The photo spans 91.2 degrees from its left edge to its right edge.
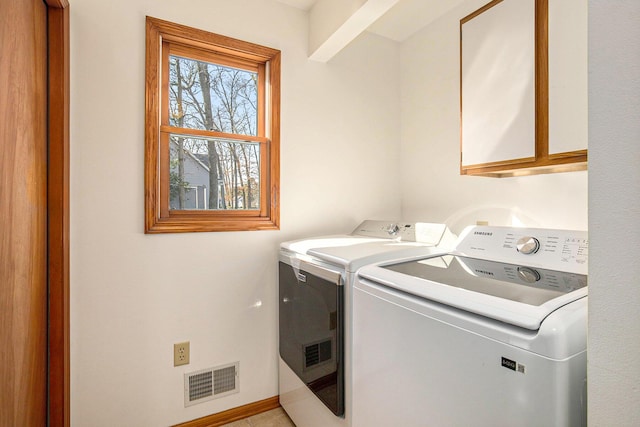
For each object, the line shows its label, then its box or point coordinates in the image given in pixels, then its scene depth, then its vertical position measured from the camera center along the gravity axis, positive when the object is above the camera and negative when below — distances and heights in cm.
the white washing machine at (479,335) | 64 -30
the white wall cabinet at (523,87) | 115 +52
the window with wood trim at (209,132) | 161 +45
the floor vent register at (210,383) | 169 -96
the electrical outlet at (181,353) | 166 -76
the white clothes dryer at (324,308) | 130 -46
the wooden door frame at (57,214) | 133 -2
